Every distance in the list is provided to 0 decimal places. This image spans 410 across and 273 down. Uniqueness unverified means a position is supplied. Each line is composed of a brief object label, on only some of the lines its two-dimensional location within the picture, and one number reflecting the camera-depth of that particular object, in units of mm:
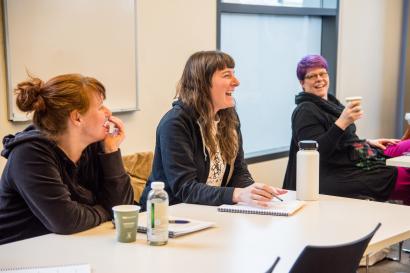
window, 4523
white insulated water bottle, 2328
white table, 1594
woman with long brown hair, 2365
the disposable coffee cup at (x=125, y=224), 1771
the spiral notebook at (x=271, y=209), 2139
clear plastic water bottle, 1739
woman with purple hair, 3379
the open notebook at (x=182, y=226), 1839
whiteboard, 2846
